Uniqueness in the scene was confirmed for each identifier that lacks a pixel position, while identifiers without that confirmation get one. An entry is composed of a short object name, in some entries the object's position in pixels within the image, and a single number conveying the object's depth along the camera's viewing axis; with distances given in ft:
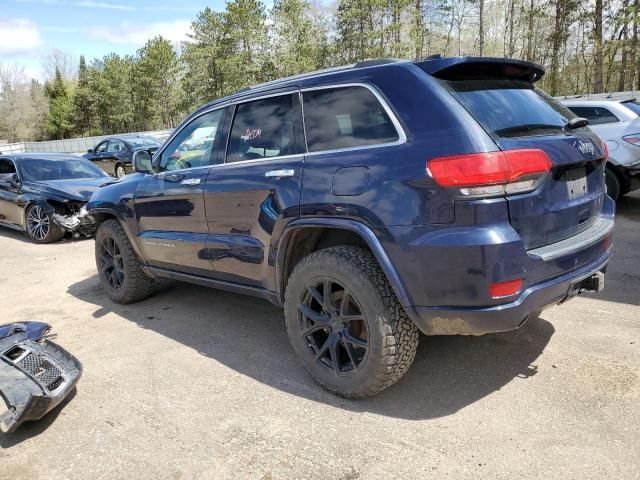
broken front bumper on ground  9.28
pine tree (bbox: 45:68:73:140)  204.74
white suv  25.07
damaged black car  27.73
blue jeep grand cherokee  8.25
